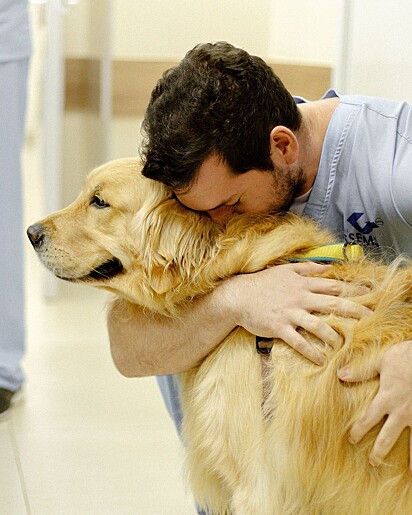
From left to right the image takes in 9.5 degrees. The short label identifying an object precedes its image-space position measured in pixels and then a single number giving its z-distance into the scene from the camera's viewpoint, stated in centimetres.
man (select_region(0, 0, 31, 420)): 450
